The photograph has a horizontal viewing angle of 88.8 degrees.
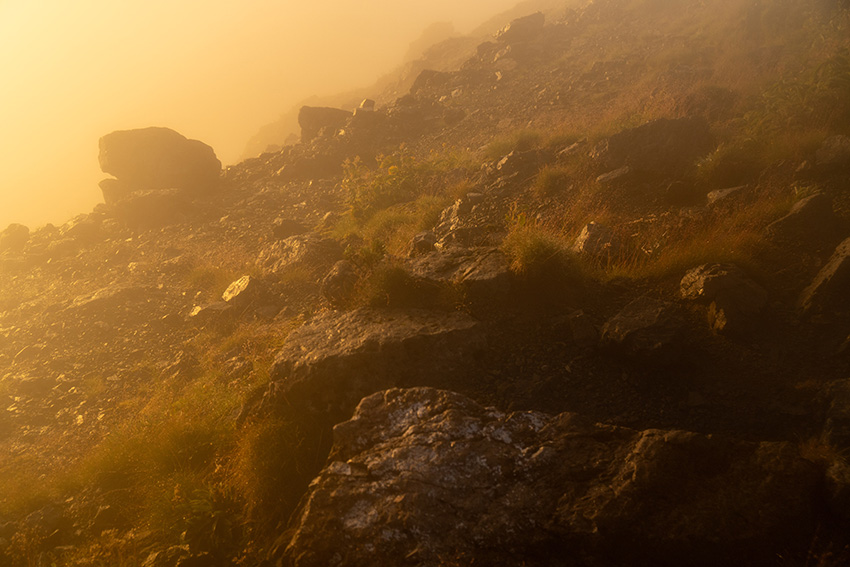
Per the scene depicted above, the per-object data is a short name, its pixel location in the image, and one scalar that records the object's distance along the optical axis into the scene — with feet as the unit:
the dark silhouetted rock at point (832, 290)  14.96
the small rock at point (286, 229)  41.78
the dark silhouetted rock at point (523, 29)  77.05
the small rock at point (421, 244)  25.38
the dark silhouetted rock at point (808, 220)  18.31
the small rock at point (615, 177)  27.94
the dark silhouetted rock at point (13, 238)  53.83
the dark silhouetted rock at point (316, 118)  67.05
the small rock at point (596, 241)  19.99
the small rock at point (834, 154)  21.13
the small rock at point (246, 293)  30.72
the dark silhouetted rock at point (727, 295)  15.05
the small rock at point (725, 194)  22.64
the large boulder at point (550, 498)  9.56
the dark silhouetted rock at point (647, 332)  14.25
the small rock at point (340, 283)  20.93
